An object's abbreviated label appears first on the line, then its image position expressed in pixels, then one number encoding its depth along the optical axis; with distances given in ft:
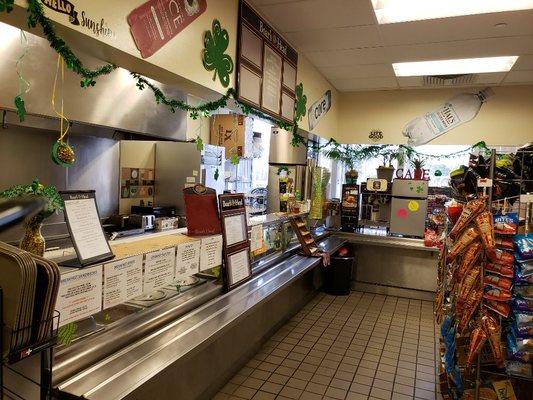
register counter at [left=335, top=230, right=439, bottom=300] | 18.45
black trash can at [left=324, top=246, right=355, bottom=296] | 18.02
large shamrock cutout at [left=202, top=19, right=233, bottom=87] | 9.52
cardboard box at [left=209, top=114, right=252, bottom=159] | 18.44
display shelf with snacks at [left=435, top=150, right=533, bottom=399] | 7.21
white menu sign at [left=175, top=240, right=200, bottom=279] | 7.36
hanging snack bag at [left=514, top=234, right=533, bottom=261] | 7.07
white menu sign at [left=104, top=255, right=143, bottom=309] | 5.64
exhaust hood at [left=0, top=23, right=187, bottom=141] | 10.49
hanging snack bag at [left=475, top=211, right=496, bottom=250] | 7.24
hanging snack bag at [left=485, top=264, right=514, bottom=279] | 7.32
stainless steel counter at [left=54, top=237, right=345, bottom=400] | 5.24
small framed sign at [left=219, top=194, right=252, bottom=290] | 9.06
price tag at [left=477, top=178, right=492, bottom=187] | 7.88
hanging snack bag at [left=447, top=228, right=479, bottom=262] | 7.71
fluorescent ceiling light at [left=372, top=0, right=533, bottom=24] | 10.75
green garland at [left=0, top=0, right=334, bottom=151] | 5.55
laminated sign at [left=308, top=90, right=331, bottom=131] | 17.51
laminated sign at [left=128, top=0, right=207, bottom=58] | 7.45
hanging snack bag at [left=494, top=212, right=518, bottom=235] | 7.36
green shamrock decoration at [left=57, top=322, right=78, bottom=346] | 5.28
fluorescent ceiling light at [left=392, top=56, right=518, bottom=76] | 15.49
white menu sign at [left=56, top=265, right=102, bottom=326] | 4.91
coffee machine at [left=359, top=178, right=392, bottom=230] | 19.15
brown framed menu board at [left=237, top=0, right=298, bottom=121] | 11.08
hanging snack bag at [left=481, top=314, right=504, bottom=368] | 7.29
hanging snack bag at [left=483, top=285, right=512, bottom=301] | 7.32
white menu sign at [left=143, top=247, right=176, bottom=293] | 6.50
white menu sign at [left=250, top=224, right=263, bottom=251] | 10.87
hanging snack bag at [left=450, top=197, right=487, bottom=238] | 7.84
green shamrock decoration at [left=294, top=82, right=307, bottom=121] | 15.53
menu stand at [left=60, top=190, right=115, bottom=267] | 5.18
